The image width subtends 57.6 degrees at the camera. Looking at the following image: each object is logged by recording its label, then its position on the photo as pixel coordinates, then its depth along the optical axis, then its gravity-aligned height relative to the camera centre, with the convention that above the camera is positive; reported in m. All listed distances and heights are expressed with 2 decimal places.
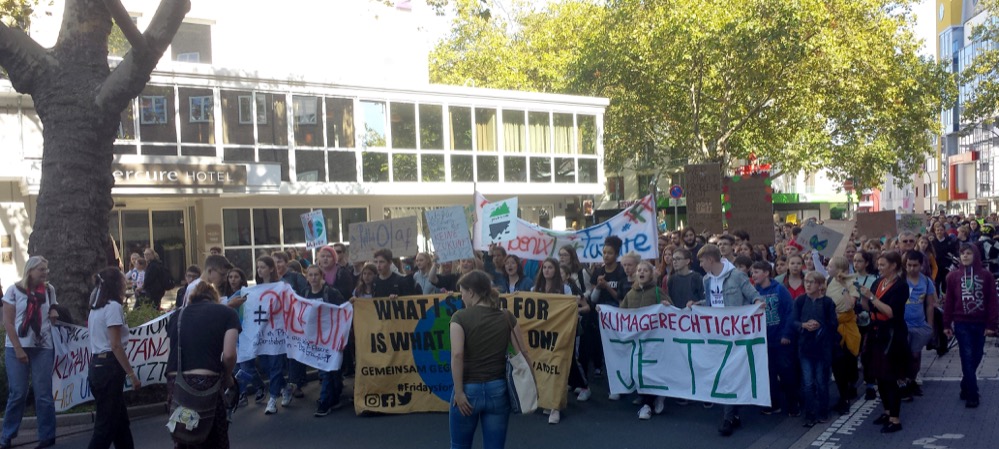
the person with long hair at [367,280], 10.01 -0.75
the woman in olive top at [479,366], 5.46 -0.94
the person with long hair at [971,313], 8.58 -1.10
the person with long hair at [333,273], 10.83 -0.73
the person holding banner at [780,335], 8.41 -1.24
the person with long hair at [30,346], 7.83 -1.08
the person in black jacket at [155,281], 13.61 -0.95
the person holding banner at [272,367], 9.48 -1.61
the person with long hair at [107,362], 6.65 -1.05
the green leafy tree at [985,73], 31.27 +4.39
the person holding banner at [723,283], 8.48 -0.76
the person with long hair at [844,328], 8.79 -1.25
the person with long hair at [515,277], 10.01 -0.76
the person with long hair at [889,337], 7.87 -1.22
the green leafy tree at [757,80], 29.58 +4.38
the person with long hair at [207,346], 5.68 -0.82
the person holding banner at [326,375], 9.27 -1.66
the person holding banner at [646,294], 8.79 -0.86
